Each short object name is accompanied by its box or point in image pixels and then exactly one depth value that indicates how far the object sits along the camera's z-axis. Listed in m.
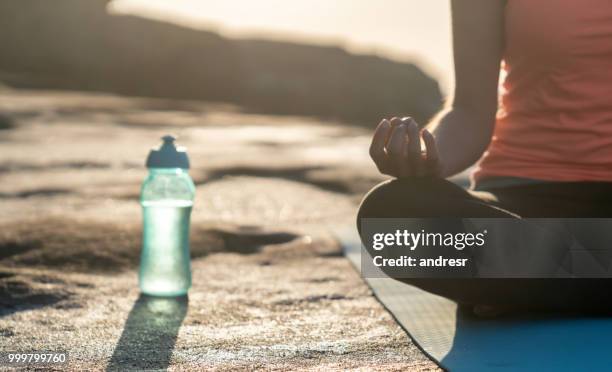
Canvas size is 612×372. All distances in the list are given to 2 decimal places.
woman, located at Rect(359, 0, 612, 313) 2.28
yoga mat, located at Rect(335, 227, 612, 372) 2.14
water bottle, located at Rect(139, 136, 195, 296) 2.54
